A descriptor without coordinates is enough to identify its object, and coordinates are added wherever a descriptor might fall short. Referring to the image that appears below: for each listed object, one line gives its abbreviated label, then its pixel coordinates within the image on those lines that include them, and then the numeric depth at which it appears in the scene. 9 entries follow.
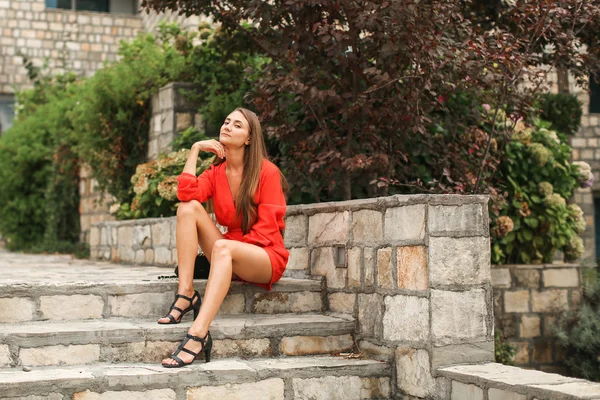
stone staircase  3.78
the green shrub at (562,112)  9.11
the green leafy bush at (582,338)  7.30
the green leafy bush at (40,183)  11.52
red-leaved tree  5.66
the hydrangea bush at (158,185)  7.55
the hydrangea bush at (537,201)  7.67
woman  4.37
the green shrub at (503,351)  7.32
